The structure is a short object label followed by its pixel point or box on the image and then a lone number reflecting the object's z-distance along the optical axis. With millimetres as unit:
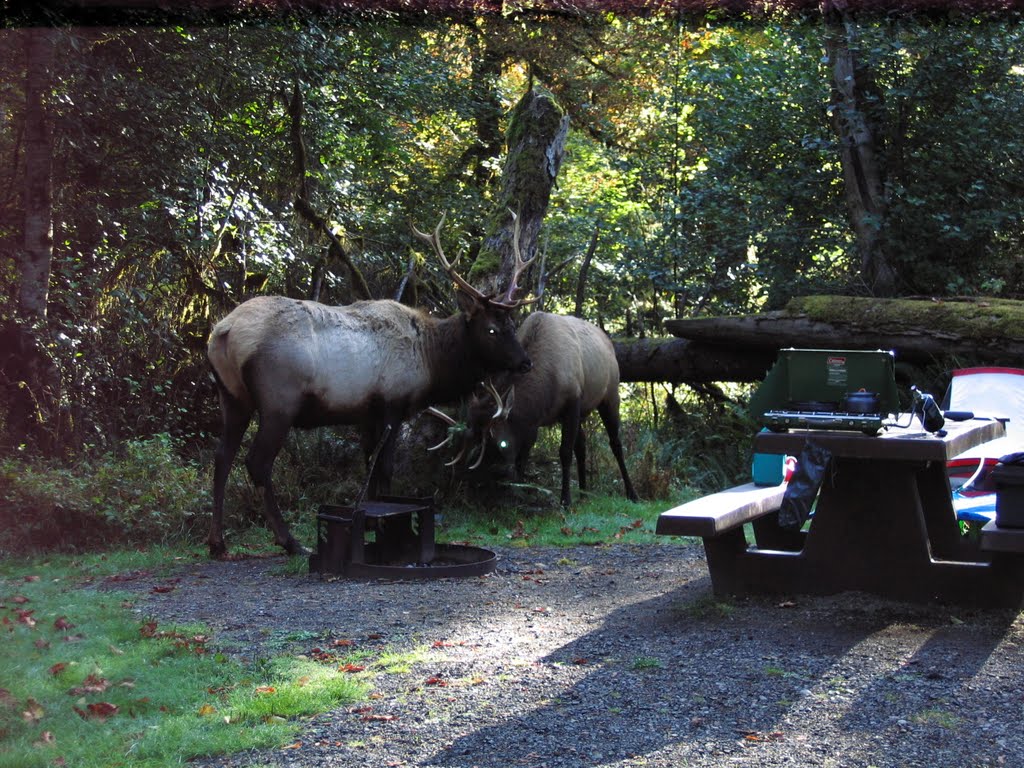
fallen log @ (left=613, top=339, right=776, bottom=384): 11797
